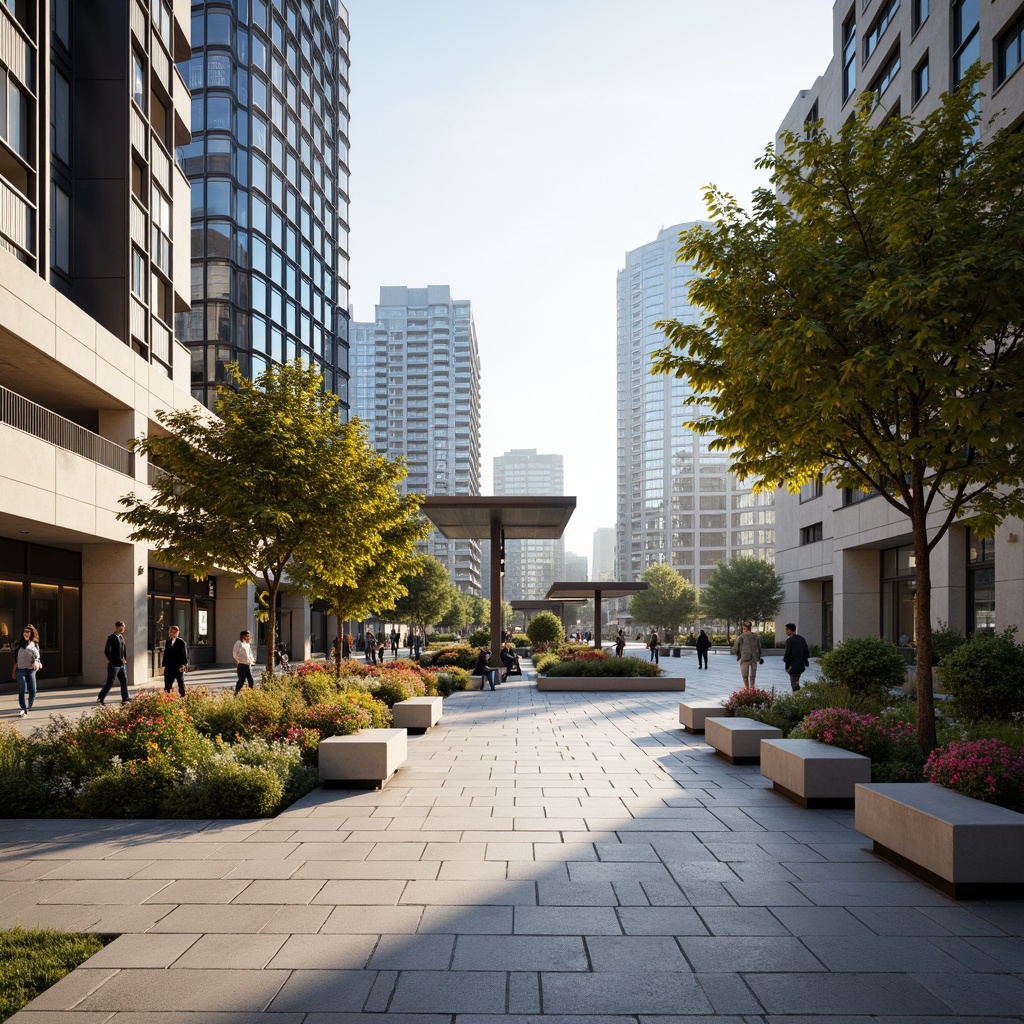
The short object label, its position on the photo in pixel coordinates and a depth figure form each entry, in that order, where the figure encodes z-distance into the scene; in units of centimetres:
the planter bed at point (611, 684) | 2503
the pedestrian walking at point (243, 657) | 2050
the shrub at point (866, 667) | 1592
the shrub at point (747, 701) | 1452
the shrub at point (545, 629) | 3829
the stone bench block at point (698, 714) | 1517
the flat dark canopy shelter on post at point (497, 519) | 2570
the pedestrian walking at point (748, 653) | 2127
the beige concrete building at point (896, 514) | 2208
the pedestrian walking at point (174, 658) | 1931
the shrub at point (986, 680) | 1381
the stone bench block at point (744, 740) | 1204
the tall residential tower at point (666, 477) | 14838
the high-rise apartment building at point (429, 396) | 16300
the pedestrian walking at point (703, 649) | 3779
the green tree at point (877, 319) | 895
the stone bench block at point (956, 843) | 602
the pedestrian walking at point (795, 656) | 2030
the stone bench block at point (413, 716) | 1523
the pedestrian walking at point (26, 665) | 1739
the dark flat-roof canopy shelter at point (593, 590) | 3756
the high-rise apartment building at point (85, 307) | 2111
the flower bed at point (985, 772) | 704
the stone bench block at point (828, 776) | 906
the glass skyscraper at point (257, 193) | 4294
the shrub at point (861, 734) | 988
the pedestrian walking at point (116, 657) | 1922
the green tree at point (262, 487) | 1611
